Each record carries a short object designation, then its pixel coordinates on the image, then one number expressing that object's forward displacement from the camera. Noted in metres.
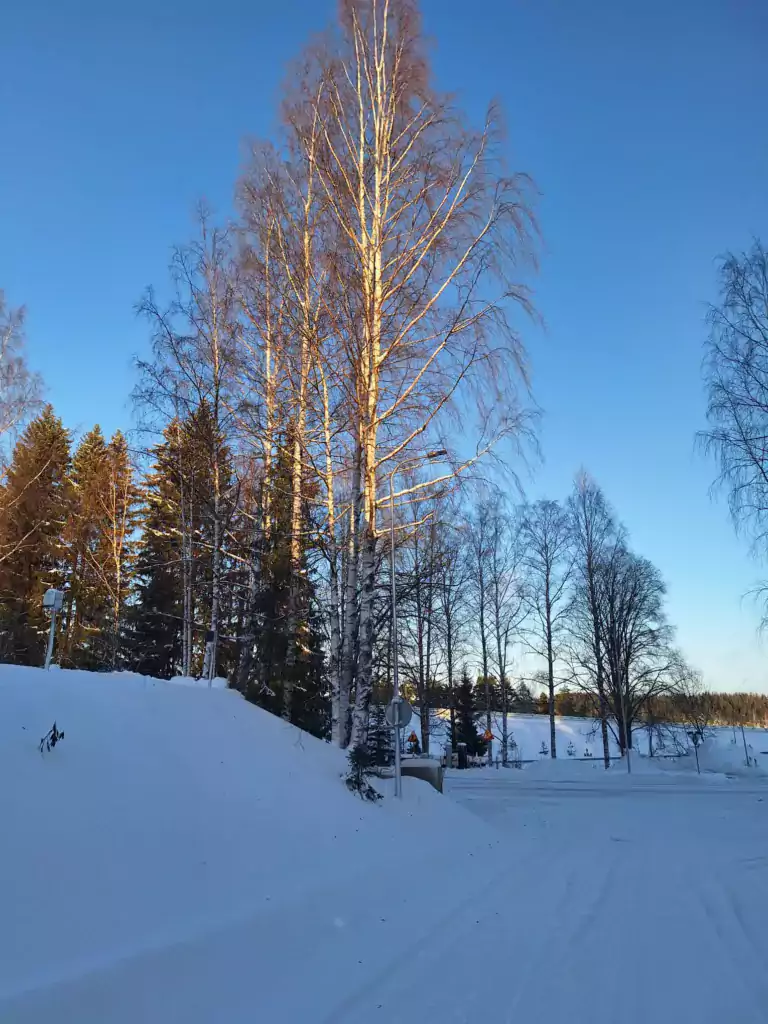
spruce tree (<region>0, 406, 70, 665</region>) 25.93
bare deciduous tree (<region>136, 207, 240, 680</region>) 13.98
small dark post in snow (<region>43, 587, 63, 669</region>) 8.72
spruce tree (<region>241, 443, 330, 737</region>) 15.07
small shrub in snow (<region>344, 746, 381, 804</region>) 9.38
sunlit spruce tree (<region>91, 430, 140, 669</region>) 21.44
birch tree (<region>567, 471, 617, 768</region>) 34.78
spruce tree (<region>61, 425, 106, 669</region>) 25.08
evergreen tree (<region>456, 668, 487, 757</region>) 40.91
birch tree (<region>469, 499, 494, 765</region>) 35.00
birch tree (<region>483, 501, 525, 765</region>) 35.12
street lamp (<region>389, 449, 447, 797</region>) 10.38
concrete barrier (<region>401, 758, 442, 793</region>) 13.88
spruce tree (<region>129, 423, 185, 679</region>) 23.27
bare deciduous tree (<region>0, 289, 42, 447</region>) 18.75
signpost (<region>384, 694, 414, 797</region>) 10.92
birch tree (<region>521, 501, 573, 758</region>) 34.91
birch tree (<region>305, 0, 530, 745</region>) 11.45
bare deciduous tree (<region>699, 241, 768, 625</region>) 13.66
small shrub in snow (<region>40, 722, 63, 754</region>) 5.20
